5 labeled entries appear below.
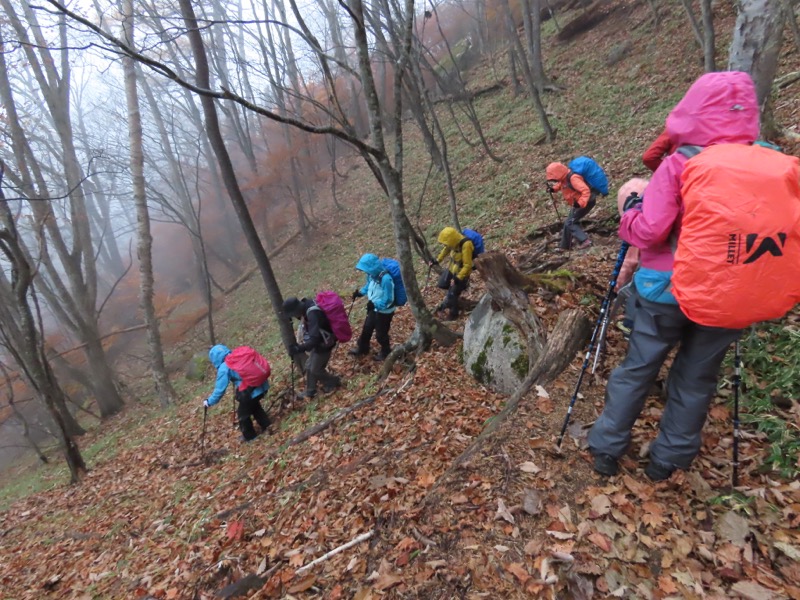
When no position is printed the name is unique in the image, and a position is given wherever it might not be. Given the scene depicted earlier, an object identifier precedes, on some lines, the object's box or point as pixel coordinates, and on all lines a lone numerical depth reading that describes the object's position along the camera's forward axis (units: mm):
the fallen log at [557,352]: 3857
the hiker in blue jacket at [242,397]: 6562
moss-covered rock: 4391
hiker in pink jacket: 2305
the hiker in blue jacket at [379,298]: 6555
